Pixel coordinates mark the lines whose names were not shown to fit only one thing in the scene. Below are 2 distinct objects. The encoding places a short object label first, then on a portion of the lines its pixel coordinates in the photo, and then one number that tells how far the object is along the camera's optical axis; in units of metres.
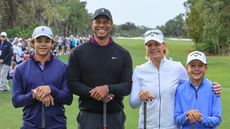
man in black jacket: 4.98
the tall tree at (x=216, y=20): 50.38
